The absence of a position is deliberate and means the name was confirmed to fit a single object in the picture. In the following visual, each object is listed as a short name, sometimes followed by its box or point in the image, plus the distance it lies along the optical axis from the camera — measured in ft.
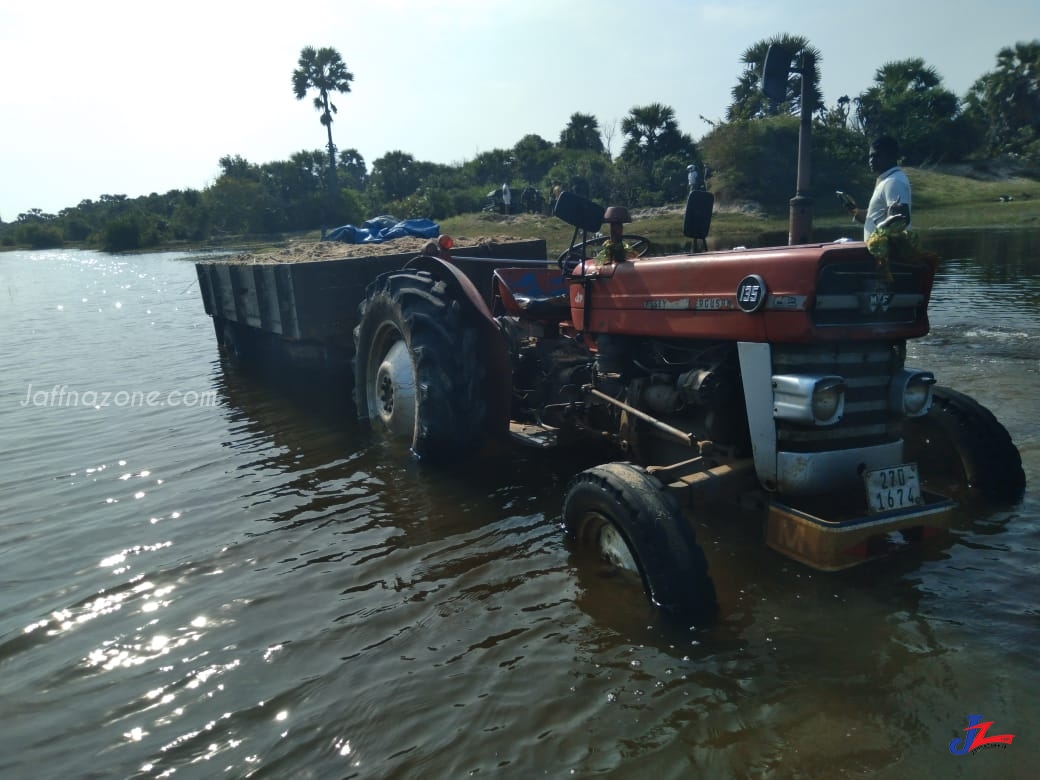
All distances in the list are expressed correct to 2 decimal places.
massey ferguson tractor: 10.26
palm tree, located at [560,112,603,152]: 212.43
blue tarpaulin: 33.12
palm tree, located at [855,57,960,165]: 153.28
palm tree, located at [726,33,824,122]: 153.69
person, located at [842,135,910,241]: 12.27
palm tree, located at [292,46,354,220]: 181.57
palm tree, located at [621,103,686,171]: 147.54
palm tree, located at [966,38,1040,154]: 162.71
